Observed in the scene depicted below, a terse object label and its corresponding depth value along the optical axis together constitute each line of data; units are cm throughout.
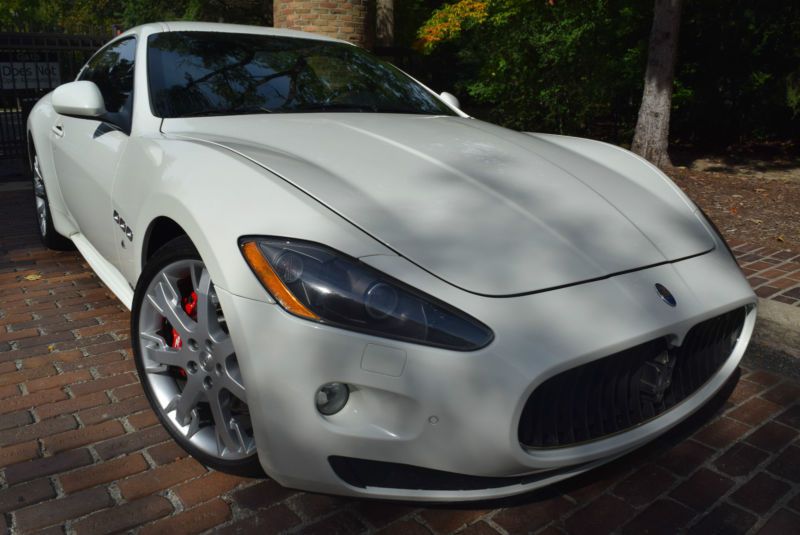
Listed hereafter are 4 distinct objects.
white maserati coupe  180
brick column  912
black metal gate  980
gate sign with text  989
